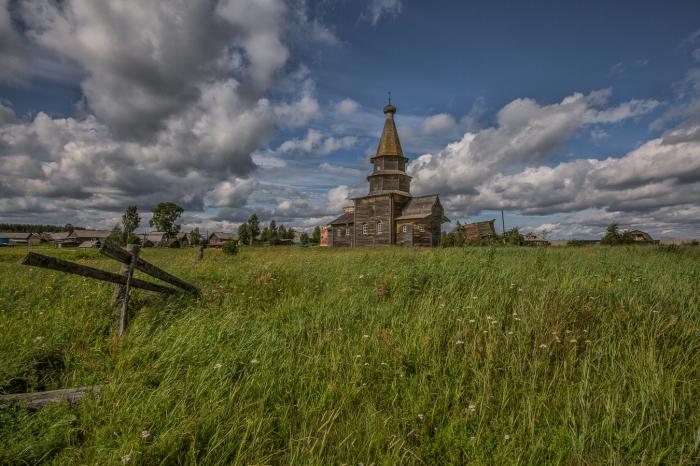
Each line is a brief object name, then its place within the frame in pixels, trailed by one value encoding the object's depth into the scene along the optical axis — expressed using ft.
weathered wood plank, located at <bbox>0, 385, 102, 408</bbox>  9.83
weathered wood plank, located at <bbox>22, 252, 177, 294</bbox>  13.56
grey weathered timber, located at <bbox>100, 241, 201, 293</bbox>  16.03
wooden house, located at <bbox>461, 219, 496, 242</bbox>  136.56
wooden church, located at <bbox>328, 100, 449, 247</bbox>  116.88
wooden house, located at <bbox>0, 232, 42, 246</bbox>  360.03
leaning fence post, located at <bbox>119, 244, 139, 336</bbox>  16.04
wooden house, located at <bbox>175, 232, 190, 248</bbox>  322.57
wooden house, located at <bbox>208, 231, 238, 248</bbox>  355.36
